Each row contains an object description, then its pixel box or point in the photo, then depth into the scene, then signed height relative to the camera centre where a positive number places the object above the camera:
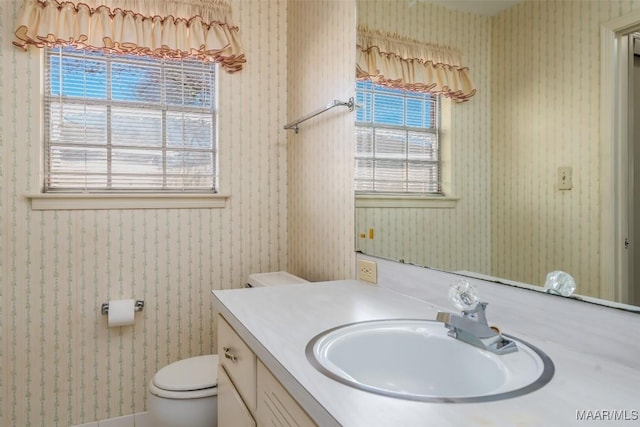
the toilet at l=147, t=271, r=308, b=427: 1.66 -0.77
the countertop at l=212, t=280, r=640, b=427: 0.60 -0.30
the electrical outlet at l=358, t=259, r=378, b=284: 1.58 -0.24
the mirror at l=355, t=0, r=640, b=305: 0.87 +0.15
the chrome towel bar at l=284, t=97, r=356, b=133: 1.70 +0.43
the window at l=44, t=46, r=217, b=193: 2.03 +0.44
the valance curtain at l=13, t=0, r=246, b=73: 1.88 +0.87
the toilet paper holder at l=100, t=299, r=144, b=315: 2.06 -0.49
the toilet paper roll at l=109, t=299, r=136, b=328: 2.02 -0.51
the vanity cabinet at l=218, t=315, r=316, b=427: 0.83 -0.44
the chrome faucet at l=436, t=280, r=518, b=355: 0.88 -0.25
